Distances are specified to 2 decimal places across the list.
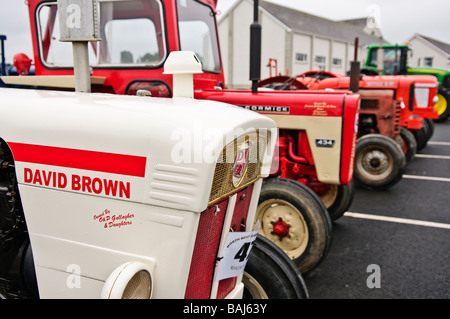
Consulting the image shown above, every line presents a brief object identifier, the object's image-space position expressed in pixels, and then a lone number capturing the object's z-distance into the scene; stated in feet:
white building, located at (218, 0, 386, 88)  83.66
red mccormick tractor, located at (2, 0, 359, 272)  9.86
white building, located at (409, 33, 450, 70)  99.81
